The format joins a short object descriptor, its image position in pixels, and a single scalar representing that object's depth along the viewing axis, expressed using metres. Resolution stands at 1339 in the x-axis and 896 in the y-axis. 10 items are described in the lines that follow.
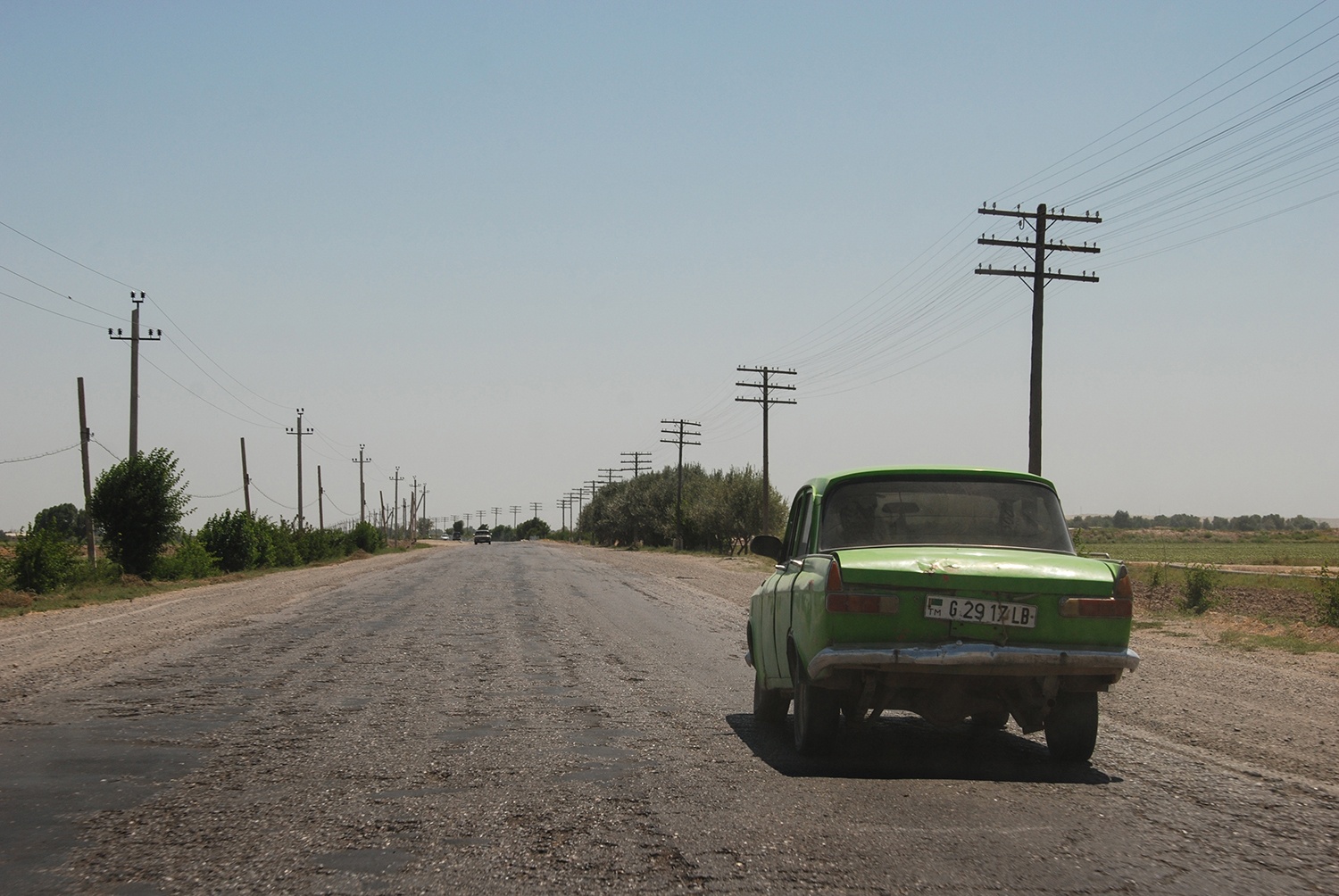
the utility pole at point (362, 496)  99.47
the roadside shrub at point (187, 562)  36.62
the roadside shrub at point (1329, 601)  20.04
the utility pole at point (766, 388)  57.53
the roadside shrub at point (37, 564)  28.77
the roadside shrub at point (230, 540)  44.25
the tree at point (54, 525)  30.09
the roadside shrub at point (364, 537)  84.06
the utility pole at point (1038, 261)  28.77
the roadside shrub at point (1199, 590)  24.50
